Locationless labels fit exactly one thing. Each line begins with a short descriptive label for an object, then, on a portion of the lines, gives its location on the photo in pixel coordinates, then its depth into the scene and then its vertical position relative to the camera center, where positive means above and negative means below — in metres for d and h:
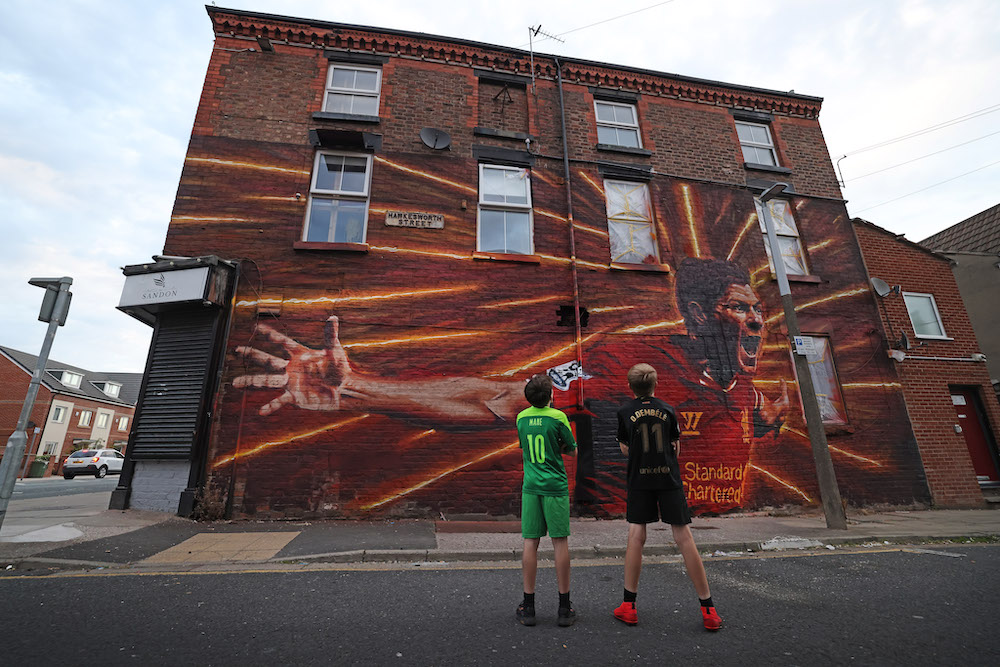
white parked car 23.00 -0.32
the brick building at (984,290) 11.35 +4.07
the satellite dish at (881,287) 9.49 +3.43
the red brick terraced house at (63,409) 28.42 +3.60
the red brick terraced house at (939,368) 8.55 +1.60
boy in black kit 2.85 -0.23
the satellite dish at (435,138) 8.63 +6.19
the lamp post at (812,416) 6.41 +0.46
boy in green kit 2.92 -0.25
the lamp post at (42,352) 4.60 +1.20
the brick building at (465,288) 6.85 +2.95
